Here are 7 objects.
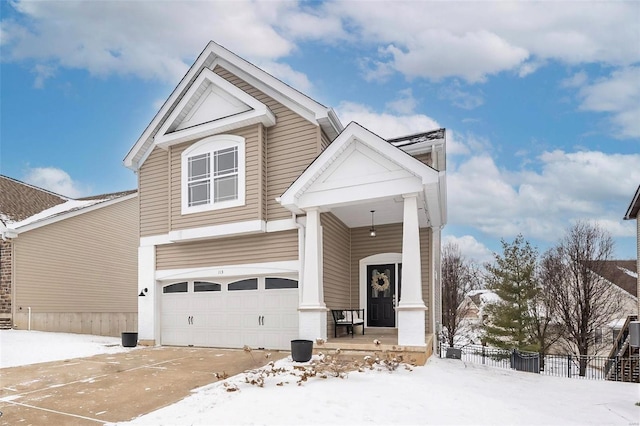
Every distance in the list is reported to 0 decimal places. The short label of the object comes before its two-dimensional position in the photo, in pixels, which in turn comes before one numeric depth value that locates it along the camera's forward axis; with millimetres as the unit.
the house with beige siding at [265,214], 9539
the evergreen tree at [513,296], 16781
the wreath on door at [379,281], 12397
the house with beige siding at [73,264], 15305
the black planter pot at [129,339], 11945
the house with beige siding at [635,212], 13356
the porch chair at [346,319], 10781
